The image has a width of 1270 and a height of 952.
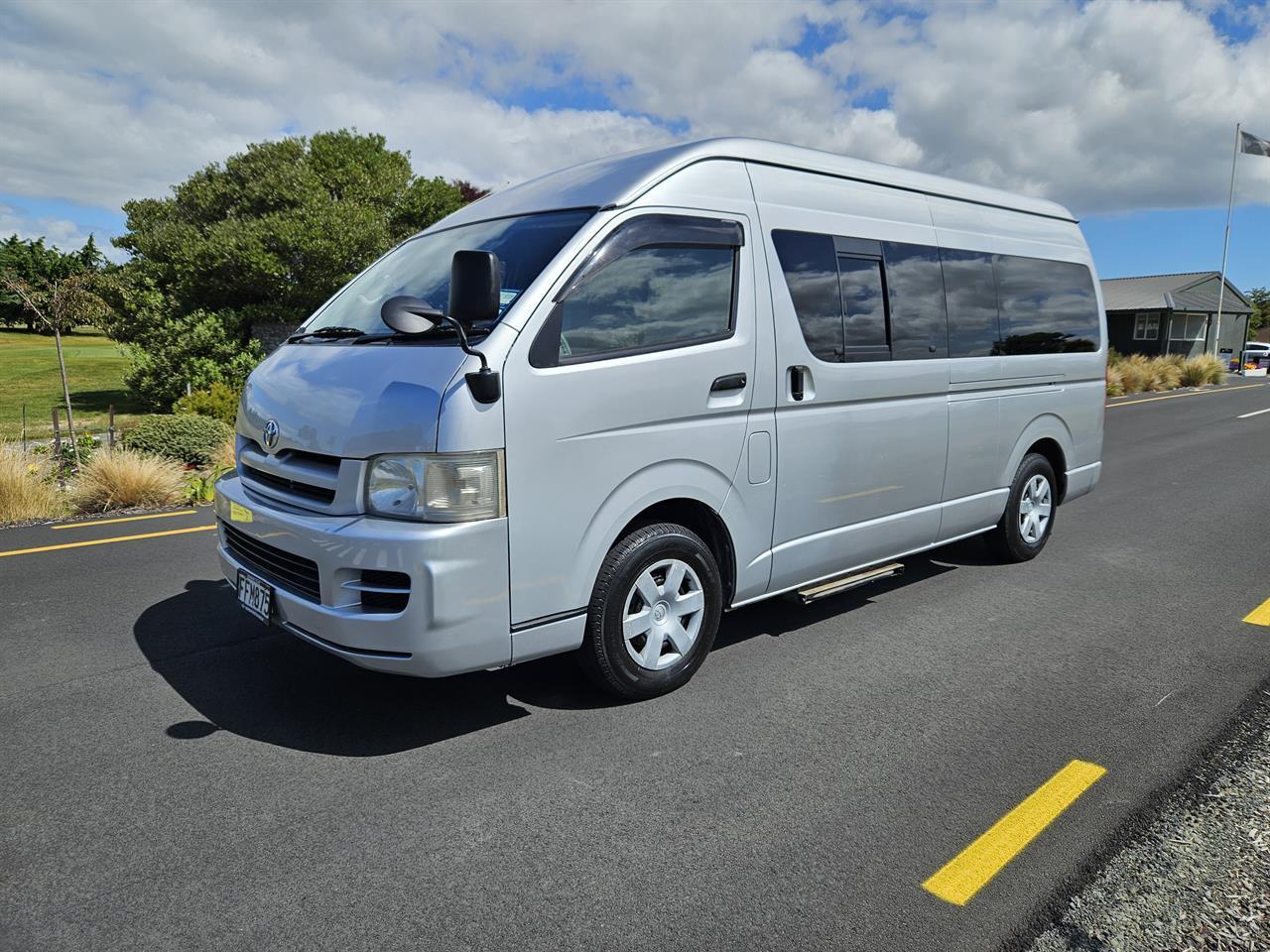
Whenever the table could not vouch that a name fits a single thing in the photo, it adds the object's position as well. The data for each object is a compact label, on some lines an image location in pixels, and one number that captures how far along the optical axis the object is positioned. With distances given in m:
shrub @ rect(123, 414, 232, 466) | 10.10
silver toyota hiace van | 3.29
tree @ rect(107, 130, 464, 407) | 16.69
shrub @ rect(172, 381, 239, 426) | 13.55
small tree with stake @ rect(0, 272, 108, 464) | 11.23
